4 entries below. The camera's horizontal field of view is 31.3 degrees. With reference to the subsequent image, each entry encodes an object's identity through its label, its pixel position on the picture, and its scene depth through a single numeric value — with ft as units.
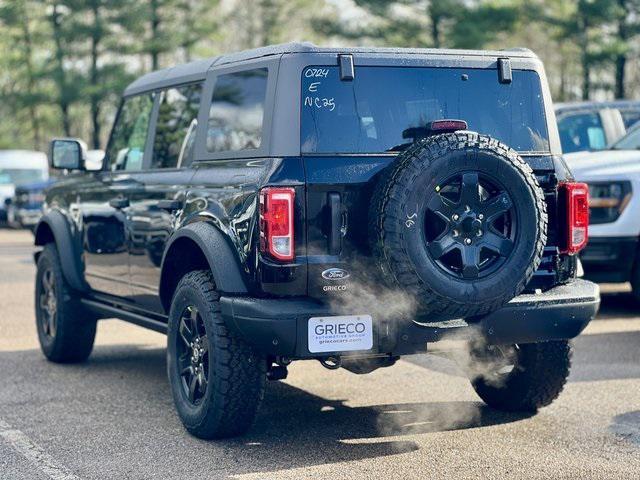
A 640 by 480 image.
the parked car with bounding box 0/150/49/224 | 103.60
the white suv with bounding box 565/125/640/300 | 31.55
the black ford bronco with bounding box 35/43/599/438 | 16.74
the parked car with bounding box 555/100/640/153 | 38.88
